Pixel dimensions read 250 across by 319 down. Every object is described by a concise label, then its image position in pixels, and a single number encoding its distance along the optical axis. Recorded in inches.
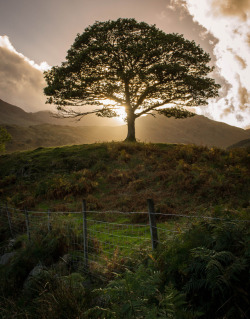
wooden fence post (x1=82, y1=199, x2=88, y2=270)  242.1
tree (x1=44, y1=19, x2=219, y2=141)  767.1
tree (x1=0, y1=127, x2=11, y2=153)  1157.2
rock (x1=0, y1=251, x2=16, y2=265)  302.3
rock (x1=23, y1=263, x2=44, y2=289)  225.5
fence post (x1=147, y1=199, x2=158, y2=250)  180.7
